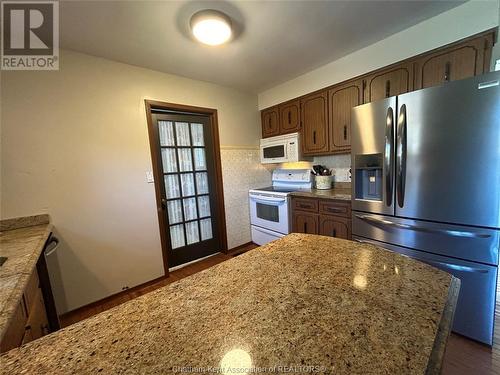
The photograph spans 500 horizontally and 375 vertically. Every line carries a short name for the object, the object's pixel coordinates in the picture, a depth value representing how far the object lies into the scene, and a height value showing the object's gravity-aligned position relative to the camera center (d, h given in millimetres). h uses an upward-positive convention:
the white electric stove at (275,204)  2666 -522
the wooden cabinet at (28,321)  684 -606
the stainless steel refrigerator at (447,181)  1262 -173
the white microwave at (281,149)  2751 +238
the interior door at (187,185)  2471 -176
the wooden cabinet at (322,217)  2068 -594
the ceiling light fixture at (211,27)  1424 +1048
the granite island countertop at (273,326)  430 -404
